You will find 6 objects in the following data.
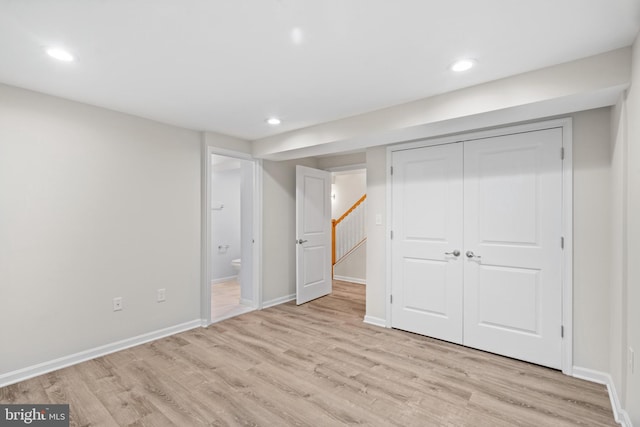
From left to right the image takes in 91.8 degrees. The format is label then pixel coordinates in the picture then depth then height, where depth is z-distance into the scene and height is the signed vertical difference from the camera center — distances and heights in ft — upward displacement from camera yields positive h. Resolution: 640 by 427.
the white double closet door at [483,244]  8.59 -0.99
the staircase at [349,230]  21.35 -1.23
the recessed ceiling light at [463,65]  6.70 +3.26
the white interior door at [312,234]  14.78 -1.03
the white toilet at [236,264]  18.68 -3.04
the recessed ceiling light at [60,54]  6.25 +3.31
